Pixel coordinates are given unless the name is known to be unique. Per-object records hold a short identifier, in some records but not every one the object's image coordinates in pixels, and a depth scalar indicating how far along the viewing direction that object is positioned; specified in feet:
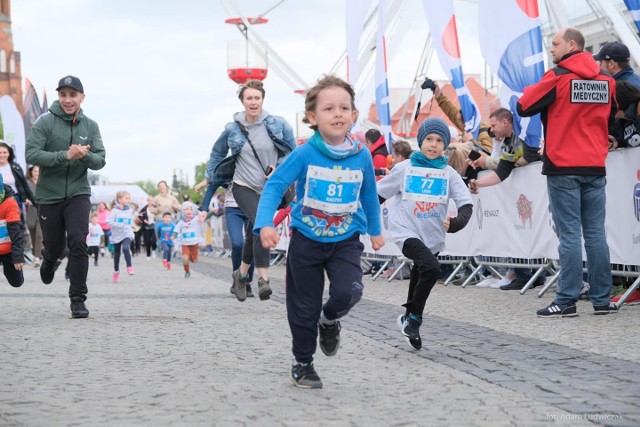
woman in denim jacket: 37.19
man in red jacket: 29.99
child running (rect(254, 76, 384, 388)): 19.01
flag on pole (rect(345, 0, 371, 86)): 65.72
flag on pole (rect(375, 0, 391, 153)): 59.36
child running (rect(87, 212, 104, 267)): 83.61
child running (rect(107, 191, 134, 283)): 63.72
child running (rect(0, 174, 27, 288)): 32.12
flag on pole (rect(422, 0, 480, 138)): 47.41
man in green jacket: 32.30
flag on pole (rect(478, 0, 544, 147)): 40.19
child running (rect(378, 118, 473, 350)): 24.17
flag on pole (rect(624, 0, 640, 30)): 33.55
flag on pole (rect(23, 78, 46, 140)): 121.90
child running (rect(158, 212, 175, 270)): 80.64
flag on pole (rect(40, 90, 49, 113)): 133.65
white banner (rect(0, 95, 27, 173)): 99.55
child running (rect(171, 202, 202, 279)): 67.00
